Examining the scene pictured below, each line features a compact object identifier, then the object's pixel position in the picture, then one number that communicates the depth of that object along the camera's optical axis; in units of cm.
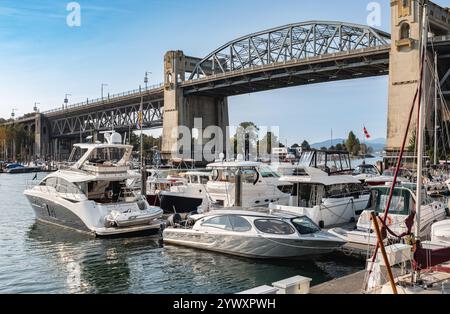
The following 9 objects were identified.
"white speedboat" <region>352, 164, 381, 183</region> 4059
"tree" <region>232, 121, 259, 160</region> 9038
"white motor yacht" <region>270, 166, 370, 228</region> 1825
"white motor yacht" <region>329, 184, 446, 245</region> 1519
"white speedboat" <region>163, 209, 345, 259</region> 1463
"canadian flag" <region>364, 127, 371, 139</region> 4390
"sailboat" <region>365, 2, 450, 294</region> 786
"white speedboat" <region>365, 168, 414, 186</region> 3129
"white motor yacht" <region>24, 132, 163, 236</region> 1938
